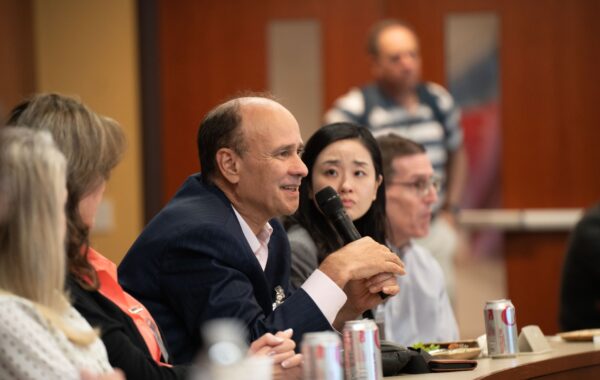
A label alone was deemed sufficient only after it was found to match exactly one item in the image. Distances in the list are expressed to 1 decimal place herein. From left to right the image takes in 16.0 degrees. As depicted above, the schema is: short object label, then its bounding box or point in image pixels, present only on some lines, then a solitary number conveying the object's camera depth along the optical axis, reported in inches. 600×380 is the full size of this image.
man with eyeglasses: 262.0
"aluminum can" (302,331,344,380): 144.1
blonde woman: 135.4
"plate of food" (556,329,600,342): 241.4
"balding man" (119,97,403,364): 185.6
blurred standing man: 405.3
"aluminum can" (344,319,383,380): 164.5
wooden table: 189.0
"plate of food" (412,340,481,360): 209.2
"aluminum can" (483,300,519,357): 211.8
